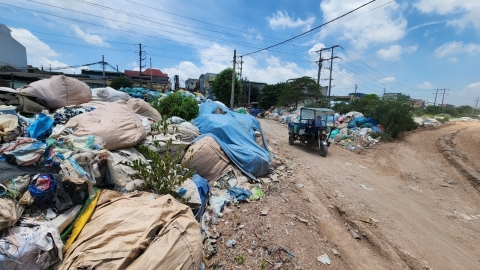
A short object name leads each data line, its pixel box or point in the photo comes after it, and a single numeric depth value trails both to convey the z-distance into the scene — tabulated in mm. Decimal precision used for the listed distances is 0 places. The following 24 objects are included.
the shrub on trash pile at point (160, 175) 2932
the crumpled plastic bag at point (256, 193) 4051
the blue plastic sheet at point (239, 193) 3916
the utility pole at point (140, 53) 32406
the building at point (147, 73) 42375
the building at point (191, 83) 53888
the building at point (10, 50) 29375
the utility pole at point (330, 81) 23633
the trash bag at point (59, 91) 4680
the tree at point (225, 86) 27047
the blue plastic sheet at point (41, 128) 3012
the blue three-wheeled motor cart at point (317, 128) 8414
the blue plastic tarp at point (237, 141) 4801
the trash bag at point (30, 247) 1647
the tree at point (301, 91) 23594
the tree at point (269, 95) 30688
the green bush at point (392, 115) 11727
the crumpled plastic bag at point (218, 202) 3465
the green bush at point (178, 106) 6727
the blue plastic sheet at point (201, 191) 3117
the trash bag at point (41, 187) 2090
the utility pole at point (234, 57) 17633
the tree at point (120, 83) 22216
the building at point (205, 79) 48875
